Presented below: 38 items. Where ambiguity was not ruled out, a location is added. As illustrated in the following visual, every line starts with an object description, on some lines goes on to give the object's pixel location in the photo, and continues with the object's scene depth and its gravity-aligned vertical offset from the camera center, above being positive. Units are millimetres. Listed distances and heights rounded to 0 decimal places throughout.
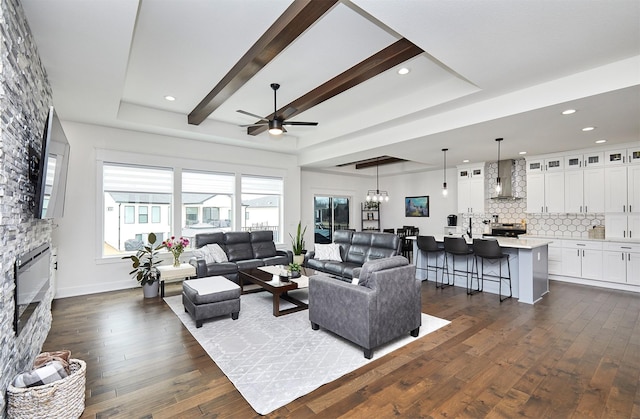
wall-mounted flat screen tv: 2287 +370
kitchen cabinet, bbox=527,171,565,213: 6363 +497
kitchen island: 4691 -912
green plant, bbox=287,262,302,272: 4668 -862
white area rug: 2473 -1433
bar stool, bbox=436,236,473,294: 5242 -607
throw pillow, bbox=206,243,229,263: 5598 -758
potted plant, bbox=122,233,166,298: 5004 -980
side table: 4875 -997
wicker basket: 1845 -1218
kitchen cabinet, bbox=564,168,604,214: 5878 +488
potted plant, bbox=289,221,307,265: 7400 -878
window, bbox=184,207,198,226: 6414 -64
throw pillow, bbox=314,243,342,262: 6039 -793
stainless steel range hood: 7195 +906
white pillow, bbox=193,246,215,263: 5533 -784
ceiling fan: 4379 +1351
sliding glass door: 9602 -81
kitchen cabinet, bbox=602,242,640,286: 5262 -866
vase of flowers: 5242 -600
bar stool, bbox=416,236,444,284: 5684 -610
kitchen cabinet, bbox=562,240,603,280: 5699 -882
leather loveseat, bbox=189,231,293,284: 5336 -831
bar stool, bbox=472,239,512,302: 4848 -667
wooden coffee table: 4086 -1045
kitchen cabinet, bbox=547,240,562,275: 6203 -913
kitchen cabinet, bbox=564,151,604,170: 5863 +1103
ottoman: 3719 -1124
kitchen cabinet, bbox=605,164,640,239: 5483 +252
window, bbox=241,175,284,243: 7352 +250
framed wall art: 9484 +258
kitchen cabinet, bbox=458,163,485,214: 7594 +667
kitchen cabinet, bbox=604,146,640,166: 5445 +1102
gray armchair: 2957 -970
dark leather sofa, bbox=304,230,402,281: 5436 -731
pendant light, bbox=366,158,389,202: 8391 +457
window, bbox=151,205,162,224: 5984 -22
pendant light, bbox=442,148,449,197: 6209 +1323
